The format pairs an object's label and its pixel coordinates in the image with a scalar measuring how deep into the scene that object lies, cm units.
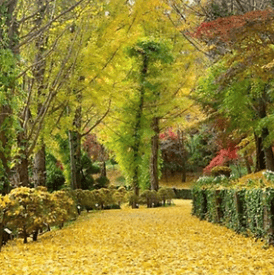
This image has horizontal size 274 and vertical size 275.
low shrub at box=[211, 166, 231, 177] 2357
